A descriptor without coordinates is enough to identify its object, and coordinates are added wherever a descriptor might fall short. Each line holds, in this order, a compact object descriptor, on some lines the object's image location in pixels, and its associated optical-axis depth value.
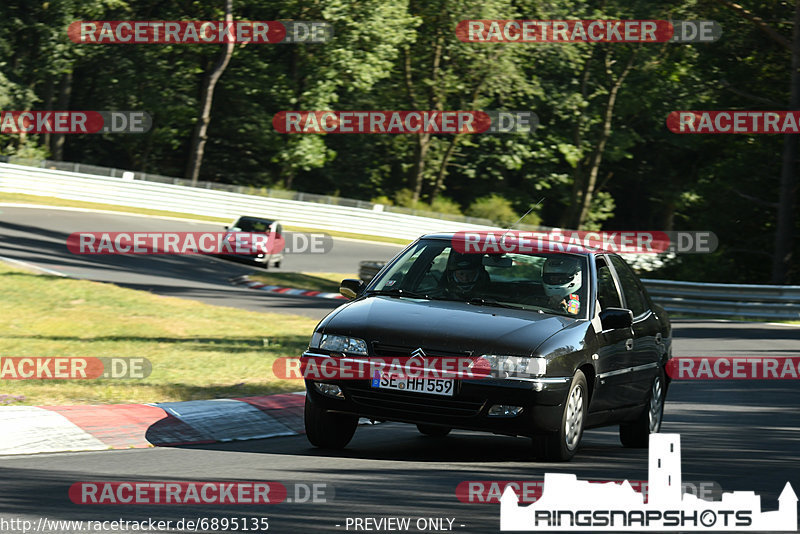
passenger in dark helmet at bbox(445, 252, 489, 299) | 17.05
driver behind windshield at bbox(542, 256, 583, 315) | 16.97
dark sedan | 15.03
